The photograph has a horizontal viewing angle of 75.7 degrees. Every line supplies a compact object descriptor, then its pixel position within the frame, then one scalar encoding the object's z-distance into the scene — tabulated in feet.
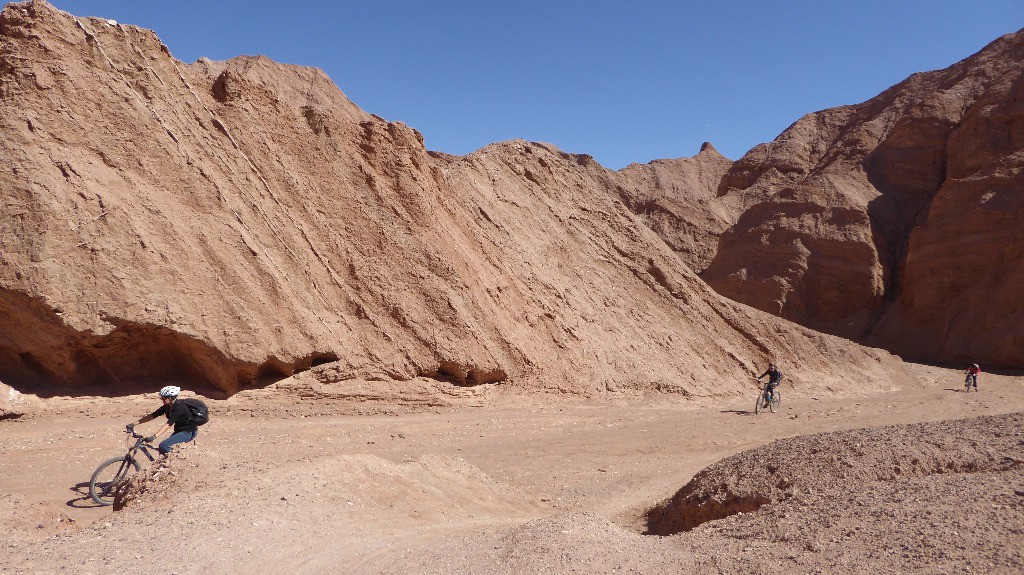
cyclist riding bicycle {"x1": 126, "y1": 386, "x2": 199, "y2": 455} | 23.36
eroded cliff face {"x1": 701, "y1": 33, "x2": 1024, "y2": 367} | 93.76
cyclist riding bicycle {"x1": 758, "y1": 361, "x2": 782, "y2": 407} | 52.60
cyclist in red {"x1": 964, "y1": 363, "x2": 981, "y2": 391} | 71.20
